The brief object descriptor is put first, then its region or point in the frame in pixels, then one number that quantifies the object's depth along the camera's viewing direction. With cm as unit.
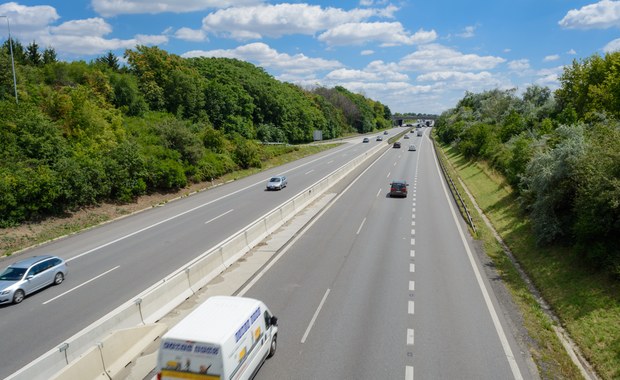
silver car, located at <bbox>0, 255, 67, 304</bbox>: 1540
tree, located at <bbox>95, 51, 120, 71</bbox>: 7186
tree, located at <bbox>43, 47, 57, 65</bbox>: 6259
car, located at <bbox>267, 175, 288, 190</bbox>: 4012
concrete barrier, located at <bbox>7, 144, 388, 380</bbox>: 923
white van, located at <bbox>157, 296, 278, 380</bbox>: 839
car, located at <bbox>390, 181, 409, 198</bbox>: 3469
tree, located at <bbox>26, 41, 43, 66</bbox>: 6150
